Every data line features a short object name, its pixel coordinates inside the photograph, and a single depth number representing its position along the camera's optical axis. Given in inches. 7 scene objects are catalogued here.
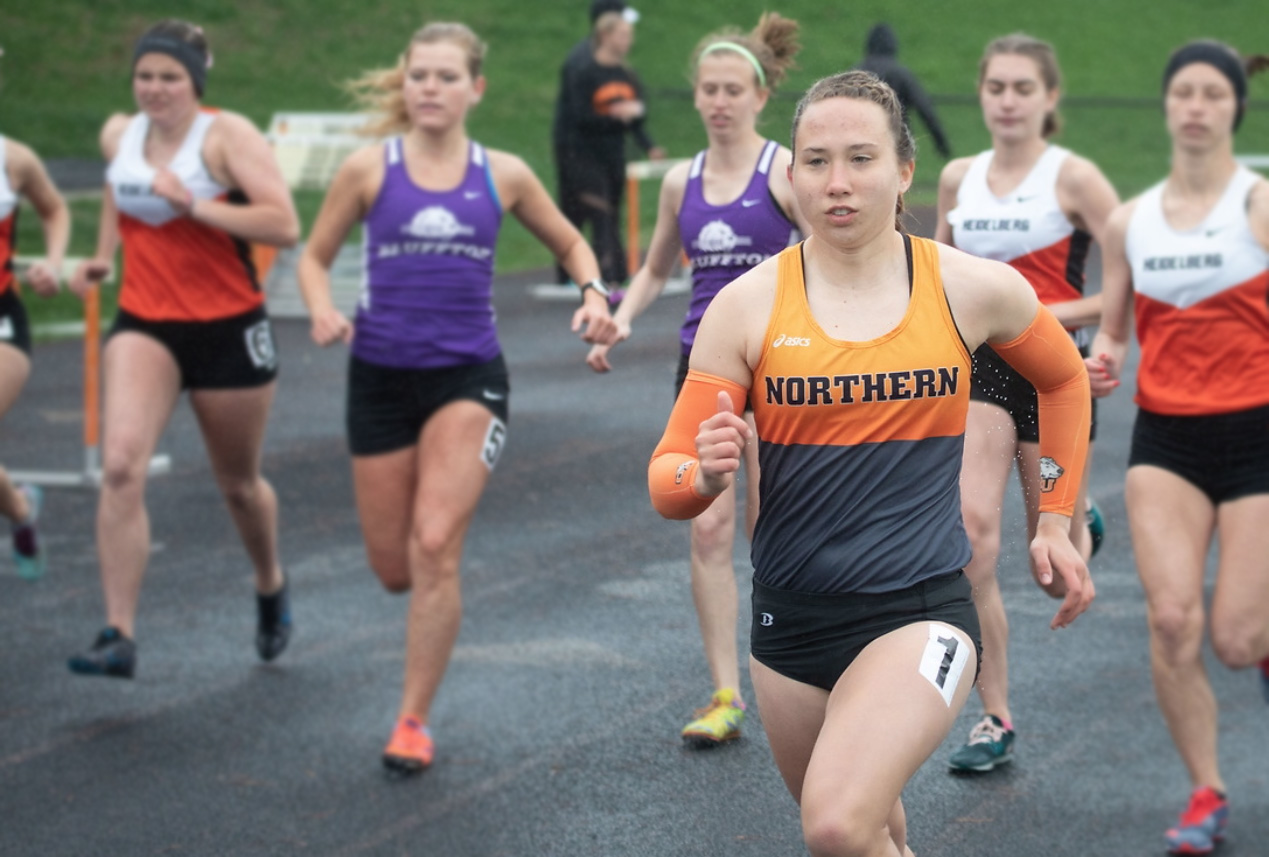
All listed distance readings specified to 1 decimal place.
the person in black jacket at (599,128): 1254.9
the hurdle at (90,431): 834.8
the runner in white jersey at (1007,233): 456.1
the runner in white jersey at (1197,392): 431.5
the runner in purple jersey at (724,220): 472.4
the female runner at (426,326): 490.9
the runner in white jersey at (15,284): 594.9
